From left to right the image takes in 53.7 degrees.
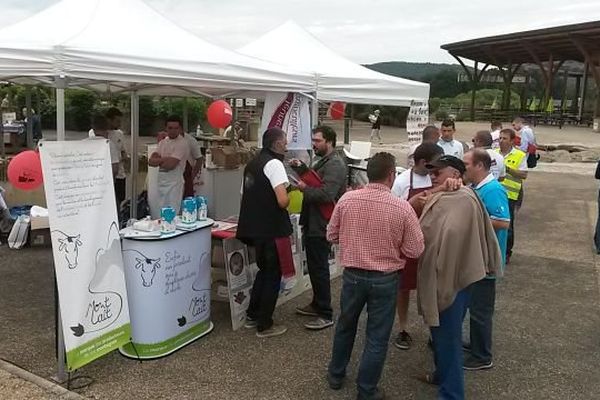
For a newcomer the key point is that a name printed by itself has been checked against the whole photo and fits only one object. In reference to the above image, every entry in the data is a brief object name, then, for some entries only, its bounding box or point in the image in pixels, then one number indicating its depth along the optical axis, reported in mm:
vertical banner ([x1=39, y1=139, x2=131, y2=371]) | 3475
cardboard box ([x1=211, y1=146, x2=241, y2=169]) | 8422
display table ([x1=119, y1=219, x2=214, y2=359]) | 3943
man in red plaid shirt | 3246
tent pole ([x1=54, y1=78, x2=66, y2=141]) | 3494
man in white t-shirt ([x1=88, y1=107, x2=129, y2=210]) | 7137
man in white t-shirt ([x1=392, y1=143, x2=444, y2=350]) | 3916
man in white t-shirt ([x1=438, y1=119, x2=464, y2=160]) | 6742
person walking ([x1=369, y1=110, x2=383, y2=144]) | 25097
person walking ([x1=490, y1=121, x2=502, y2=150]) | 9016
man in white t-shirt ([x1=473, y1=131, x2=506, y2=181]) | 6145
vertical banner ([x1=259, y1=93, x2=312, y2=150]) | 5633
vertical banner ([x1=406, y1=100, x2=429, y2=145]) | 7668
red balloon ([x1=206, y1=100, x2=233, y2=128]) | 8797
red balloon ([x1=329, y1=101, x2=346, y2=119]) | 11345
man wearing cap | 3285
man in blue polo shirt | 3900
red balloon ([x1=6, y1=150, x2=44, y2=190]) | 5320
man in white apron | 6816
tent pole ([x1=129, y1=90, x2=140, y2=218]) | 7109
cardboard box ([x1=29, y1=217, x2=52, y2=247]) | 6785
